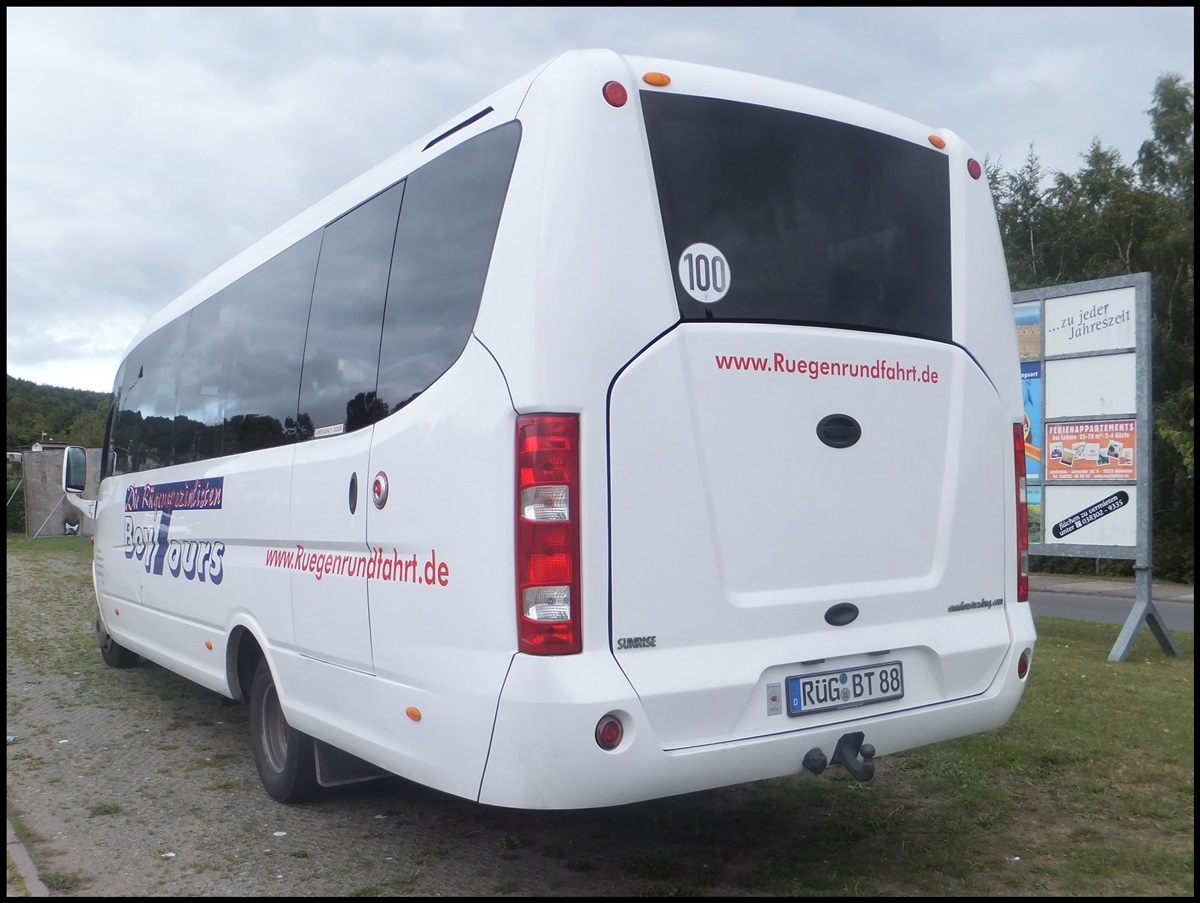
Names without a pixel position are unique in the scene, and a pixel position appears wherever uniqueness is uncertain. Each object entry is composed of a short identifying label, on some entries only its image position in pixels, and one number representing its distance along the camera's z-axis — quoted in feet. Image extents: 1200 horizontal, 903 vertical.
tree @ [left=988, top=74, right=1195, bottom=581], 83.05
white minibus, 11.46
